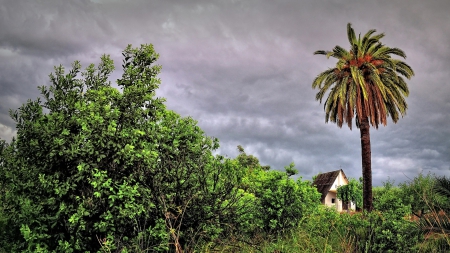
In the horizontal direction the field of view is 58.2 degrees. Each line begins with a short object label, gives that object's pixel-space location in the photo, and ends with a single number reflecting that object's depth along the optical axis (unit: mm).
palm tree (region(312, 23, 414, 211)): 25453
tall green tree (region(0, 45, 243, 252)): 10227
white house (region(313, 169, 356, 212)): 55156
